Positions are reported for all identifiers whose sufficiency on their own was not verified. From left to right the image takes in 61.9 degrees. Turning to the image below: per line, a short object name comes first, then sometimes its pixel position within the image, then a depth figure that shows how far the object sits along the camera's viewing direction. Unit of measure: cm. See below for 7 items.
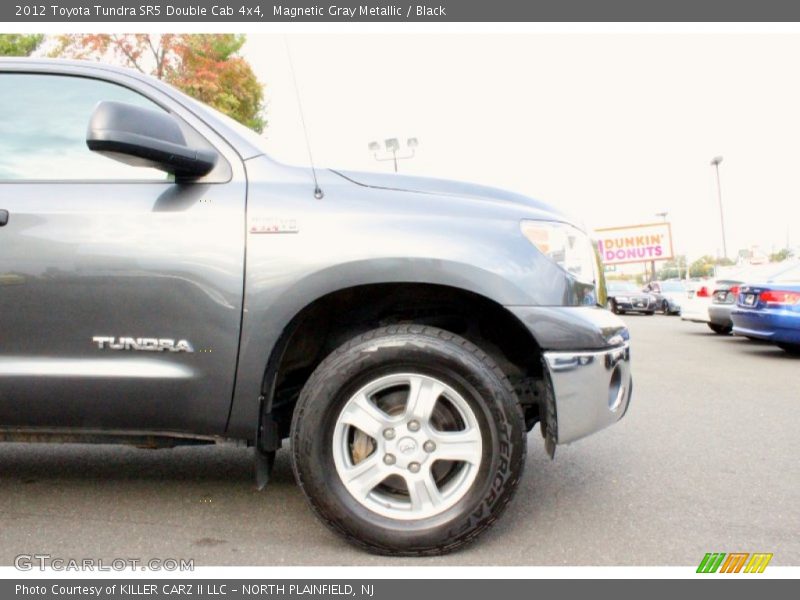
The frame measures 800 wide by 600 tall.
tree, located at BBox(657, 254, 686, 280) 9431
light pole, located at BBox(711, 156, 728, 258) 3406
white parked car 1206
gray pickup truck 238
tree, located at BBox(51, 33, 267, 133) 1390
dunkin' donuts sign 3847
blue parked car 800
